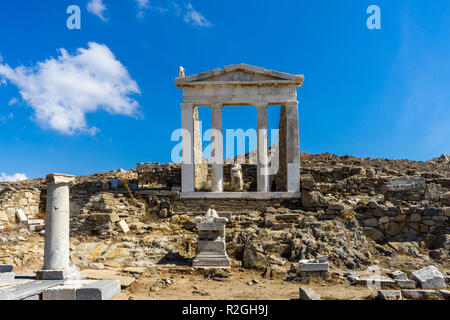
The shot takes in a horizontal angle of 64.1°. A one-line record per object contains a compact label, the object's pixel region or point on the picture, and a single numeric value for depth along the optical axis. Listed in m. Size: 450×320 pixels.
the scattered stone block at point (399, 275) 8.44
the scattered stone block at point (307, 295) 6.53
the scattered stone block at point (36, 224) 13.05
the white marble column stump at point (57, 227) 7.66
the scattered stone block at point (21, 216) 14.05
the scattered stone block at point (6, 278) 6.83
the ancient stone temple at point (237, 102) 16.56
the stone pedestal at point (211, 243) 10.09
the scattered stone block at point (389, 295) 6.75
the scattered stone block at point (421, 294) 7.02
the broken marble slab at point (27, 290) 5.99
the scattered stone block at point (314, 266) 8.87
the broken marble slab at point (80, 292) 6.48
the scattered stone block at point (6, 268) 8.01
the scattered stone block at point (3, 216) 13.52
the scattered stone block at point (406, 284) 7.98
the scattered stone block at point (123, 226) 12.79
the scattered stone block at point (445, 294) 7.00
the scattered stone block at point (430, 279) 7.82
